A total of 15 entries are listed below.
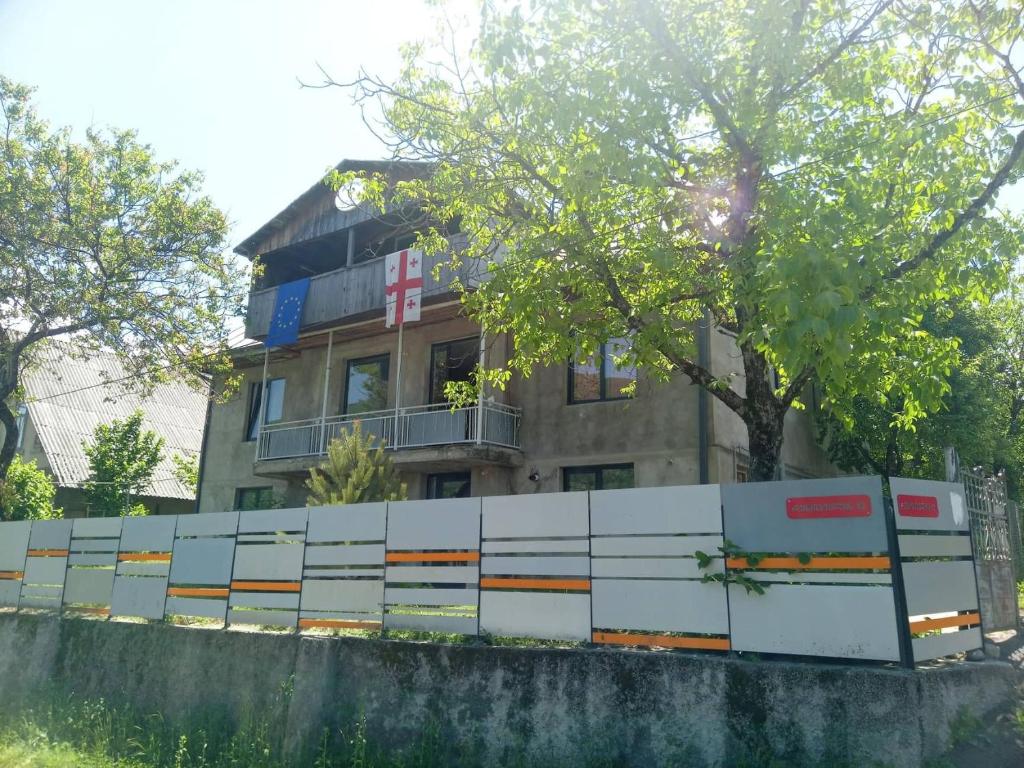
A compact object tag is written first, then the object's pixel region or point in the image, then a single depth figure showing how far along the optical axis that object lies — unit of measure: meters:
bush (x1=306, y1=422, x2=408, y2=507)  12.72
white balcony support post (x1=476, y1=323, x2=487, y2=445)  14.47
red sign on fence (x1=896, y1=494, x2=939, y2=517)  6.52
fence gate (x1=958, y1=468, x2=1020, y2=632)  8.99
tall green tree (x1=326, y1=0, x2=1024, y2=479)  6.96
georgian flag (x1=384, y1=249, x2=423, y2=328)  15.32
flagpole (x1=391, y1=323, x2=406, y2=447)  15.62
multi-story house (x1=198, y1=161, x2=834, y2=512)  14.02
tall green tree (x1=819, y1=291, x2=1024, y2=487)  14.74
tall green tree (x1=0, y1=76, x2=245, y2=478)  14.88
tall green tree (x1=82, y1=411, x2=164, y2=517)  25.33
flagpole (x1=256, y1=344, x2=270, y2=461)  18.12
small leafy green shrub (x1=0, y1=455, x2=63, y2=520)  22.23
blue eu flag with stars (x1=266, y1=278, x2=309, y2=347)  17.70
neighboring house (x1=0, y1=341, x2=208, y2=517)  27.03
